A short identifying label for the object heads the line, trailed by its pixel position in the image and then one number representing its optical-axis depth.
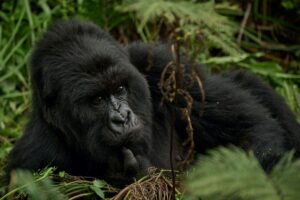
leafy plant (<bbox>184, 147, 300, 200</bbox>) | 4.10
